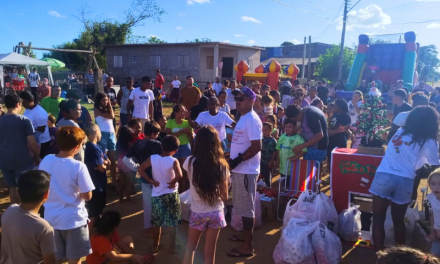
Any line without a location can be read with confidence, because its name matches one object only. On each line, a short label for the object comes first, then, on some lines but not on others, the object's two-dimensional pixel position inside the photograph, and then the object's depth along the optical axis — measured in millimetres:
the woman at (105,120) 5602
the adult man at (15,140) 4215
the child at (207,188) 2992
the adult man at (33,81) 17094
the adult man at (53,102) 6207
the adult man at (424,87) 13820
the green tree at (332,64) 31469
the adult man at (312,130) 5016
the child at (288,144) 5234
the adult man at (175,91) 17030
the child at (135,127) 5211
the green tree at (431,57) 50759
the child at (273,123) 6602
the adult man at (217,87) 13454
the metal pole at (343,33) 23547
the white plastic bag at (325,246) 3589
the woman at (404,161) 3408
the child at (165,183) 3709
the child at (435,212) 3165
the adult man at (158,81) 16844
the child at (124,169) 5094
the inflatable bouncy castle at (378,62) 19672
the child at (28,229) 2277
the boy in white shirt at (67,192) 2830
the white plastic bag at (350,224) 4309
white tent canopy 15415
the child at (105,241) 3475
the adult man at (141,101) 7223
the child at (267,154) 5594
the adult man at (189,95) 8758
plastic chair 5266
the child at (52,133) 5036
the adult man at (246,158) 3736
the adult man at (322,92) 9750
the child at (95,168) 3922
